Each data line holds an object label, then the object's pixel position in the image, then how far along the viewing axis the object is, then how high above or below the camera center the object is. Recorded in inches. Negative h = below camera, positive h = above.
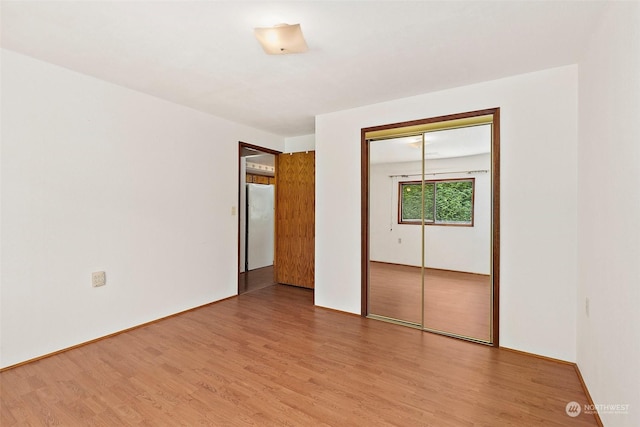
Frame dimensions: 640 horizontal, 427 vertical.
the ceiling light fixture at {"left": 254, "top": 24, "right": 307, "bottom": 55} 74.6 +45.3
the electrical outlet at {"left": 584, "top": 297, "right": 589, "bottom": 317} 83.0 -26.7
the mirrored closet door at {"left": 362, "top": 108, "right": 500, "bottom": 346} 114.3 -5.4
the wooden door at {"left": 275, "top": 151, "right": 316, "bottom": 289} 184.5 -5.1
